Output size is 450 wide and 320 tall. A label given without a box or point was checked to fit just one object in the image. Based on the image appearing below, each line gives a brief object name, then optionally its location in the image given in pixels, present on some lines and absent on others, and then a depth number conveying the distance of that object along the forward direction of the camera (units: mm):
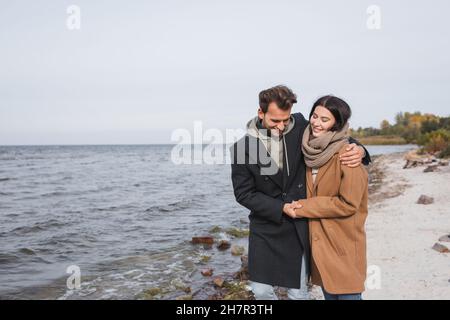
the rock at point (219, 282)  7317
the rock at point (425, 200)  11445
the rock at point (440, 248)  6863
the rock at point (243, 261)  8187
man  3203
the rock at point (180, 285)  7299
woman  3045
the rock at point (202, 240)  10984
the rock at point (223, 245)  10438
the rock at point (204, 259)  9319
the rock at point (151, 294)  7084
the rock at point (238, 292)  6520
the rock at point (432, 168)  17948
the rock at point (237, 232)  11855
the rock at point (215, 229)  12446
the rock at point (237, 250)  9758
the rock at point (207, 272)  8188
